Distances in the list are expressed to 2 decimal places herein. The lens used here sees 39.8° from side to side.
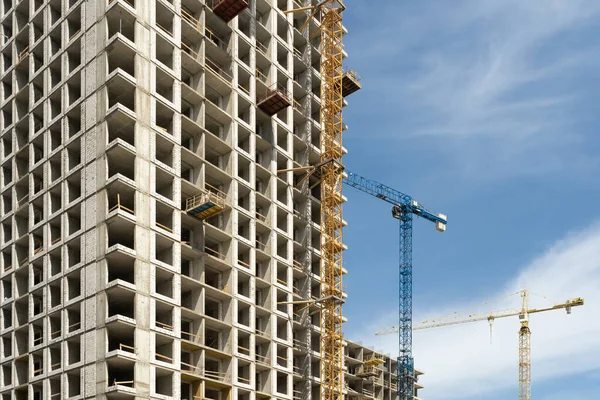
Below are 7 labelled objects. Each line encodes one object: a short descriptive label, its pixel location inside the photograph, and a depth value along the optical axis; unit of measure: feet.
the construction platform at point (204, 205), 247.29
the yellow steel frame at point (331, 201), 317.22
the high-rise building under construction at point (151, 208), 228.63
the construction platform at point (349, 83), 350.05
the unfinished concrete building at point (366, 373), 391.24
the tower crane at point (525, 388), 647.56
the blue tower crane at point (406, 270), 494.18
